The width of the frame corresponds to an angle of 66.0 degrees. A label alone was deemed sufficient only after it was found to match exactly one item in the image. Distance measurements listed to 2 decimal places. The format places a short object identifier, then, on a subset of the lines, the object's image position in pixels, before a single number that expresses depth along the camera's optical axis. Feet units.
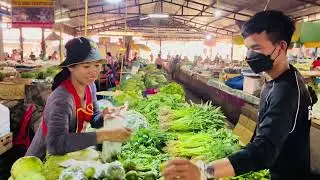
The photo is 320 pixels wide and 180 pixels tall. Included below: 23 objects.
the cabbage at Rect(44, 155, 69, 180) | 6.07
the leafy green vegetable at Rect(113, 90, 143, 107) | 14.21
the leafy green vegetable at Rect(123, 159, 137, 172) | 6.36
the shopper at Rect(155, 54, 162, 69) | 44.70
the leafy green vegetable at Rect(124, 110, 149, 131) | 9.05
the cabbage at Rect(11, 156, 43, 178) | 6.07
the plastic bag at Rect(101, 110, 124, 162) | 6.88
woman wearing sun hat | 5.97
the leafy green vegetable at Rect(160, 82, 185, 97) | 17.53
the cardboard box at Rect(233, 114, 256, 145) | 14.57
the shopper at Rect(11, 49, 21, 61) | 54.57
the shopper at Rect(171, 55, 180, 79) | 56.24
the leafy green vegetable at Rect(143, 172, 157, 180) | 6.06
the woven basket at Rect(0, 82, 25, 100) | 16.37
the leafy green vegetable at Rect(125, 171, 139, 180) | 5.88
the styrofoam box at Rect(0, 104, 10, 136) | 10.22
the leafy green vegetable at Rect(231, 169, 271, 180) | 6.75
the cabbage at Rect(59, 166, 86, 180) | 5.41
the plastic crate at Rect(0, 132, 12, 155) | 10.11
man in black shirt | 4.23
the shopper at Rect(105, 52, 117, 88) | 32.64
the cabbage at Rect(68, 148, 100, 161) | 6.57
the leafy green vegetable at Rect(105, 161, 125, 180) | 5.54
